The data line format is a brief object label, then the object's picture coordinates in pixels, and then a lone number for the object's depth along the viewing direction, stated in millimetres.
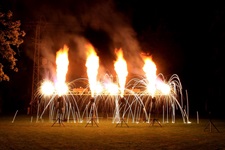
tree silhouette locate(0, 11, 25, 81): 27750
